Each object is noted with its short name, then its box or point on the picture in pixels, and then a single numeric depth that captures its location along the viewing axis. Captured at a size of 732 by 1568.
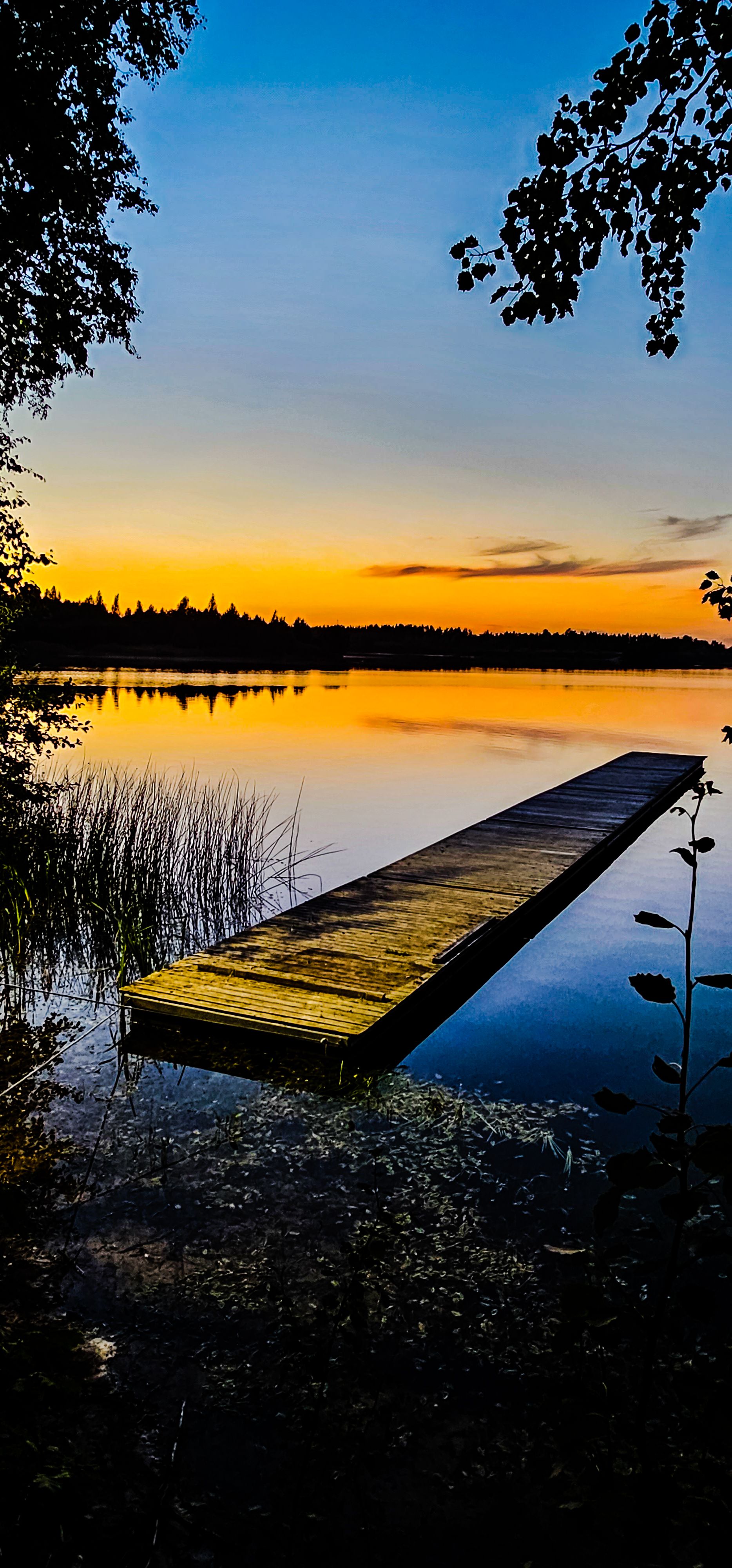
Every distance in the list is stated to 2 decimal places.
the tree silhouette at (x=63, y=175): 7.28
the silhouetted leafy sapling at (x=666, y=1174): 1.85
